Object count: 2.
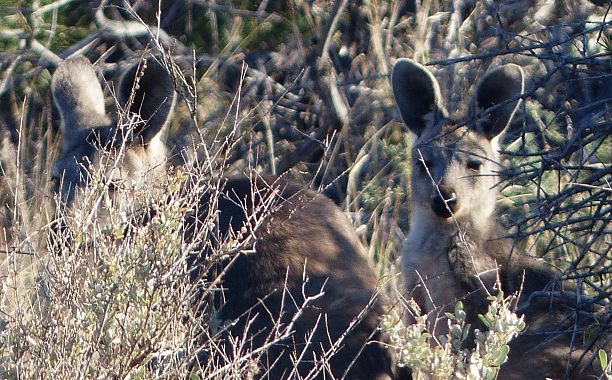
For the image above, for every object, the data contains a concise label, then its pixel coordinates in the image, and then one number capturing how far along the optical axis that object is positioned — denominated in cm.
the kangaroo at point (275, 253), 882
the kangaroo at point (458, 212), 1085
